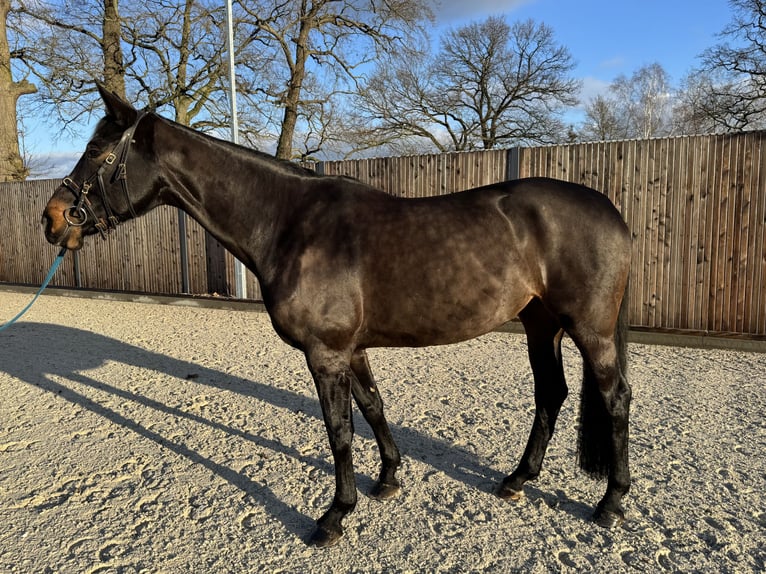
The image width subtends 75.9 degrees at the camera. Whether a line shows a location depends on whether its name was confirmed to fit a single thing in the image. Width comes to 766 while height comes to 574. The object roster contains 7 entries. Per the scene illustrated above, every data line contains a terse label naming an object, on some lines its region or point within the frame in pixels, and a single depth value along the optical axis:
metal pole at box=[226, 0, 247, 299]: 8.73
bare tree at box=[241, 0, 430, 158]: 14.04
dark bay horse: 2.40
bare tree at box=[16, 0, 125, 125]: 13.07
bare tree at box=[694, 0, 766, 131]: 15.92
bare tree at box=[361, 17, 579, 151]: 21.94
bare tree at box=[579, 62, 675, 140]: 26.77
